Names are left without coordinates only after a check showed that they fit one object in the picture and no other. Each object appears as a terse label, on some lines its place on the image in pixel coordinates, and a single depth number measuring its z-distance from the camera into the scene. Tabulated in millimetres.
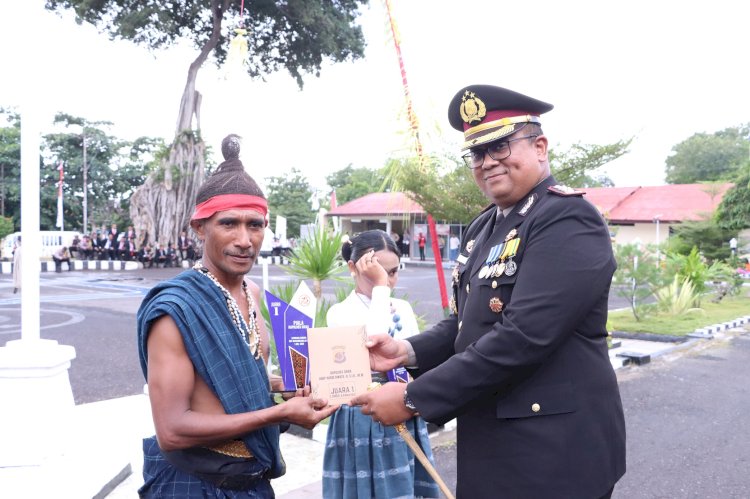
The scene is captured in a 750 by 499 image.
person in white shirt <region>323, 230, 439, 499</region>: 2930
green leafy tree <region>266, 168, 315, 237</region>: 37906
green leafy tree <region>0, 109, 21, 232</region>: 31519
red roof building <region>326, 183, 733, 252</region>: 26047
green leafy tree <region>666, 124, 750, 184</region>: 44969
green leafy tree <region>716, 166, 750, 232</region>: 17125
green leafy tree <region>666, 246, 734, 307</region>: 12922
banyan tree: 22891
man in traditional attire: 1746
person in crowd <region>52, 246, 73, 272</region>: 21891
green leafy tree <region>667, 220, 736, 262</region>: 17531
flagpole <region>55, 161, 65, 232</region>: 25569
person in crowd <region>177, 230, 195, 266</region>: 24781
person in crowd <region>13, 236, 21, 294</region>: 14898
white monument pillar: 4016
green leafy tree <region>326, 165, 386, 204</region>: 46656
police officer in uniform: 1855
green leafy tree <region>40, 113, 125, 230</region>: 33156
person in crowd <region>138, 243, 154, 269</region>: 24078
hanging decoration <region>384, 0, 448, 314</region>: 5996
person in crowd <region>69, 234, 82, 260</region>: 25359
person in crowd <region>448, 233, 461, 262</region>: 29516
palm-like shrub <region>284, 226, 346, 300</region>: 5703
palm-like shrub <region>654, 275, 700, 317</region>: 12469
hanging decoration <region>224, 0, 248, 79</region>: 5500
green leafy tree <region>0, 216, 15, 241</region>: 27656
